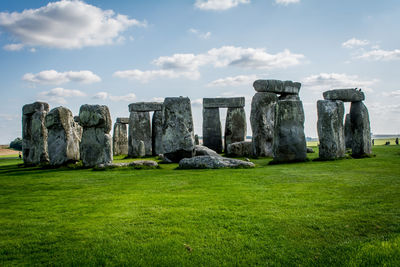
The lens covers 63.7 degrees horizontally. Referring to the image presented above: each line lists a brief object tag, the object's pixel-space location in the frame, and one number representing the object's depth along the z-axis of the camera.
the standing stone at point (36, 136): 13.91
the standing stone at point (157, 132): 21.03
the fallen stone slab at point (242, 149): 16.39
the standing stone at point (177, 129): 13.38
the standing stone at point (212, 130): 21.05
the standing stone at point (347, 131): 19.37
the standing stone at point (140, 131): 21.09
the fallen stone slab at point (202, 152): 13.99
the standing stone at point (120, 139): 24.78
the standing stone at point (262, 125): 15.20
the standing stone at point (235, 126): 20.38
